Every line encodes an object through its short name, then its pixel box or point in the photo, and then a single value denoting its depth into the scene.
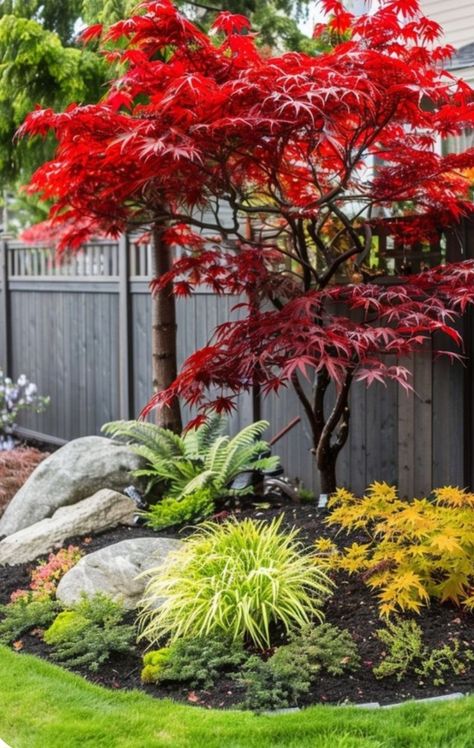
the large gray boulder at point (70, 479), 6.81
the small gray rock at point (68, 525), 6.11
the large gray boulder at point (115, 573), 5.04
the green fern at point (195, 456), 6.60
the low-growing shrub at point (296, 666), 3.91
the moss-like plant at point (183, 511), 6.17
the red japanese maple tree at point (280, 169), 5.03
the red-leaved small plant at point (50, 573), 5.31
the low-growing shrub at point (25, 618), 4.90
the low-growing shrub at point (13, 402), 9.83
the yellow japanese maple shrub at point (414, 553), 4.39
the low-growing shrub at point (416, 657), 4.05
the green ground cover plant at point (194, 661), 4.13
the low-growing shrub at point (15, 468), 8.03
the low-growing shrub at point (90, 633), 4.45
